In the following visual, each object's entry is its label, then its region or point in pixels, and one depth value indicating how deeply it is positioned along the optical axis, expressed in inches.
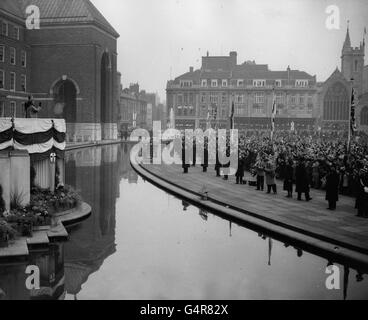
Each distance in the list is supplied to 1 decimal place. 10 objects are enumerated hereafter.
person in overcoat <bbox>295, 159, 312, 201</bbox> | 760.7
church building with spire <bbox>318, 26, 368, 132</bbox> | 3814.0
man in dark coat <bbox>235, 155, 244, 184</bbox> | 999.0
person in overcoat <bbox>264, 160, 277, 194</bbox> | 815.0
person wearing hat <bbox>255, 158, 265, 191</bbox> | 880.9
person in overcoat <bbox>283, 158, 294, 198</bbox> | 799.1
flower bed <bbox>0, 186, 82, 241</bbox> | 507.5
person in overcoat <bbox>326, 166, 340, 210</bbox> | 679.1
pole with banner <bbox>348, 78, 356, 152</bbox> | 982.4
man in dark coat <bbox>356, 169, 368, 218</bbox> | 626.2
